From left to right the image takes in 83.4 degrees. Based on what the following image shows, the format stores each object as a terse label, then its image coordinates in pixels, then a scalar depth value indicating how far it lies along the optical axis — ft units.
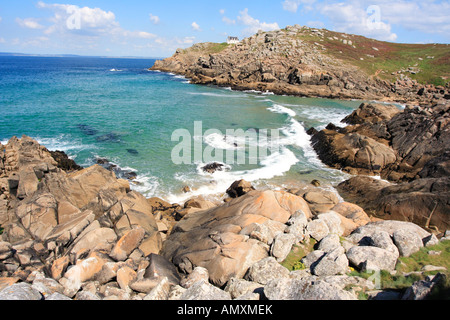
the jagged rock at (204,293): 25.11
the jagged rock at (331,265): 29.48
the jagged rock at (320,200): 52.31
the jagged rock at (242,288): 27.58
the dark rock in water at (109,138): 112.14
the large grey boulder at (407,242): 32.04
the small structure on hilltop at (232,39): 516.90
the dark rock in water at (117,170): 81.46
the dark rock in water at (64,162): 79.30
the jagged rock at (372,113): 130.41
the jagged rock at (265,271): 29.76
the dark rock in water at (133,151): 100.41
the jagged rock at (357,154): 87.97
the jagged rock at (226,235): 33.58
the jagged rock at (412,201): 49.34
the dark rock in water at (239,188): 70.08
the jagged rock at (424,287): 20.17
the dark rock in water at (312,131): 130.33
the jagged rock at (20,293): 24.80
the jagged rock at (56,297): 25.60
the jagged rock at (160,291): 27.37
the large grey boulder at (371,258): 29.30
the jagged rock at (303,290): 22.30
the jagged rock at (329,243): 34.73
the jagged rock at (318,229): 37.95
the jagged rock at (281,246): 33.73
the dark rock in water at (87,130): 119.44
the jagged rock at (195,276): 31.40
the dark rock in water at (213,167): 88.47
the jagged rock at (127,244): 37.55
